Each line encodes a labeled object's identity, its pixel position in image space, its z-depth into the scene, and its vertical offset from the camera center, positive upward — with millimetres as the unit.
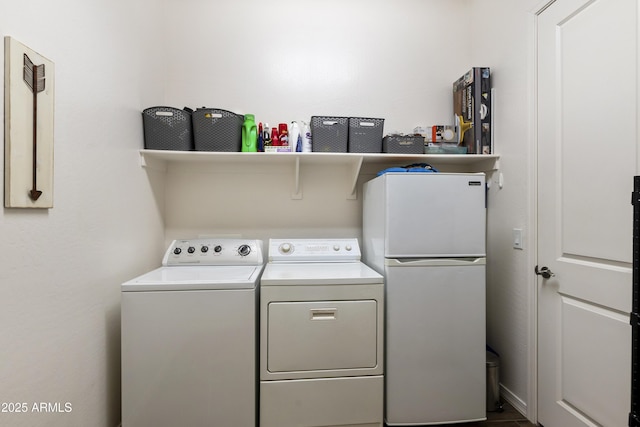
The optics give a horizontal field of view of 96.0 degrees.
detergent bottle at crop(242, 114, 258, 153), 1923 +521
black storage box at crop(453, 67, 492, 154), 1980 +731
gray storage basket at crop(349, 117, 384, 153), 1949 +542
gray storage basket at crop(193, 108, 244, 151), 1848 +543
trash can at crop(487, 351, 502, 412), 1784 -1079
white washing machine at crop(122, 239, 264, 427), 1385 -683
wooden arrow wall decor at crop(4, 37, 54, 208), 944 +299
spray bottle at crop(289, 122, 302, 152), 1960 +513
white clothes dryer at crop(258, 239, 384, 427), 1477 -712
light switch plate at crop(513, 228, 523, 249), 1744 -146
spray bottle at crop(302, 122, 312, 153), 1959 +496
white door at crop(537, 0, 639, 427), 1210 +47
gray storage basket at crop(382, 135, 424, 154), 1975 +480
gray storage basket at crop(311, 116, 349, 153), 1928 +547
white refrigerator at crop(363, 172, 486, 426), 1584 -463
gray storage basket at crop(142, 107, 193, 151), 1814 +539
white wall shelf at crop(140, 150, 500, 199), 1868 +382
